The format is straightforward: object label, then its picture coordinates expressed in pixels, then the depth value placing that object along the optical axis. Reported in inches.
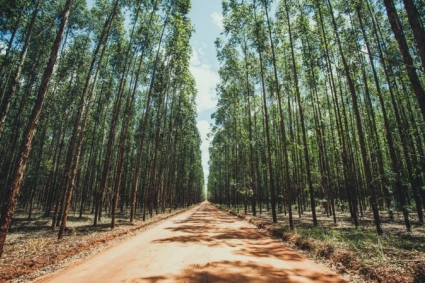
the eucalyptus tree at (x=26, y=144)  267.1
